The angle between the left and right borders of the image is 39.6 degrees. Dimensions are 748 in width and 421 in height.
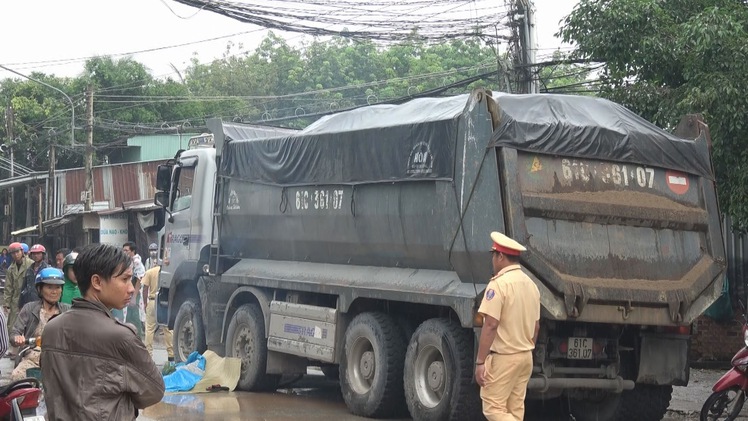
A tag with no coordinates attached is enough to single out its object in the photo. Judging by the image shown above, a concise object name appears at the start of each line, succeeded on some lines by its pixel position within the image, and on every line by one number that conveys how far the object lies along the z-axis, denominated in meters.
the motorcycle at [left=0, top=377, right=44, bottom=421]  5.59
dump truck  8.48
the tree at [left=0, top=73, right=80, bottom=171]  45.06
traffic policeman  7.05
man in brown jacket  3.63
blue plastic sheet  11.87
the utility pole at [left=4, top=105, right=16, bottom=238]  42.47
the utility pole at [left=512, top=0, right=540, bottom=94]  18.23
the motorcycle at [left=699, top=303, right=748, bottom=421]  8.88
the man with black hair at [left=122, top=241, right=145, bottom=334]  16.30
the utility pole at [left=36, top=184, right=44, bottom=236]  38.21
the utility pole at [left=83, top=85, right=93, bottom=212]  32.03
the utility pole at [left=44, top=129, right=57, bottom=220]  38.34
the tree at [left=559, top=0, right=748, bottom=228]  11.46
